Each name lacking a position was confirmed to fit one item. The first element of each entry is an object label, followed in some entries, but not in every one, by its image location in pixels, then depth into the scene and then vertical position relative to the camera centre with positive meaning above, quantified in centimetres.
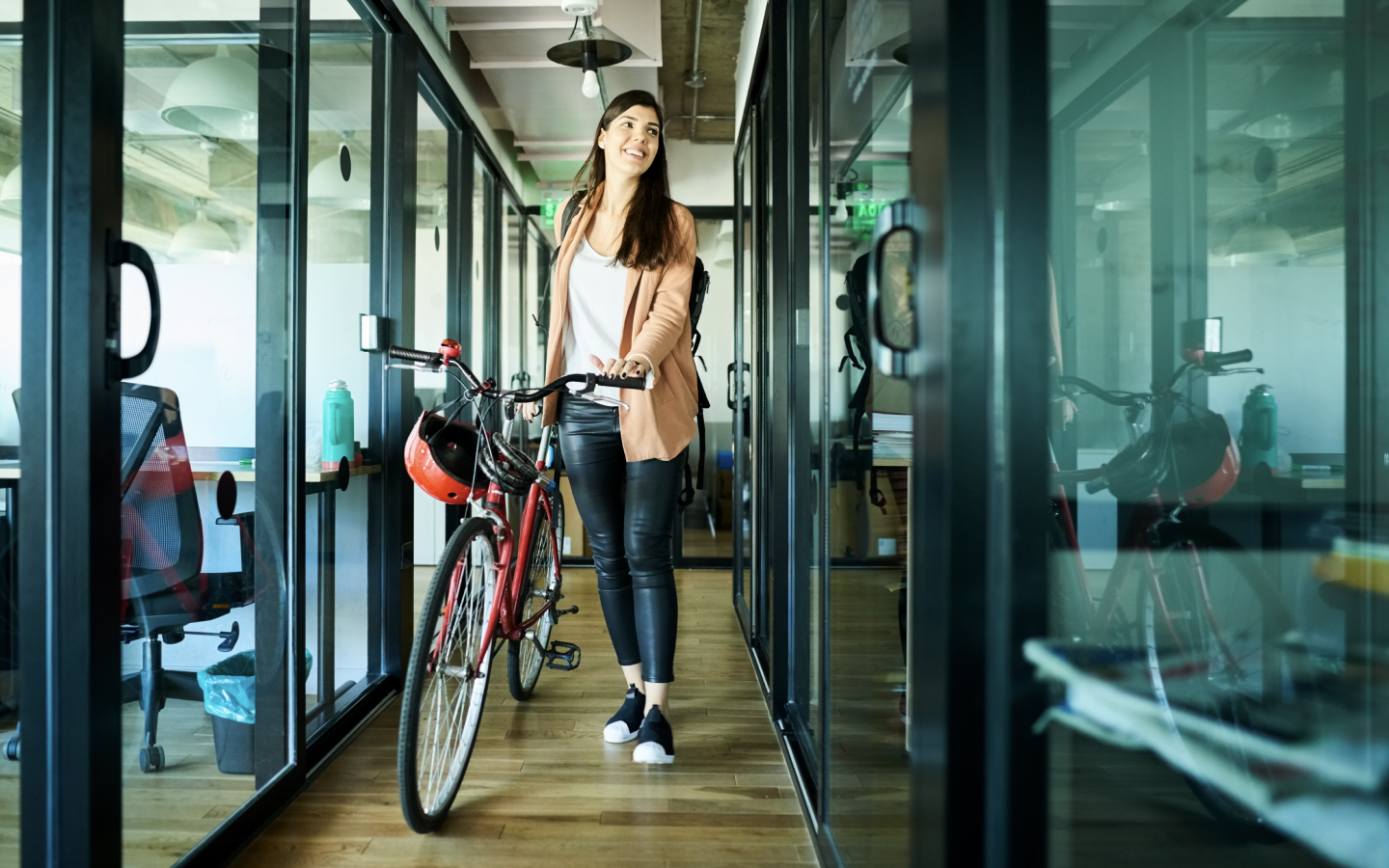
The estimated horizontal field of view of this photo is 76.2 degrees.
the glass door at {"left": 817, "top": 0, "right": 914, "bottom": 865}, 117 -4
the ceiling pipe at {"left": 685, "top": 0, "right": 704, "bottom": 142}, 452 +186
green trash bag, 163 -48
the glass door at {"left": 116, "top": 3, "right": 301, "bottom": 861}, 134 +0
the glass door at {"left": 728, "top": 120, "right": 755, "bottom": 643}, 366 +25
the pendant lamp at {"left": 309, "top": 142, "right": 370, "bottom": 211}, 209 +65
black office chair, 132 -18
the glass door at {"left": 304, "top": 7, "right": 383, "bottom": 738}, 210 +16
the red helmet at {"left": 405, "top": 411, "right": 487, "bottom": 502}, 184 -5
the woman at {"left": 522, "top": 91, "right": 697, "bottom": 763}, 208 +15
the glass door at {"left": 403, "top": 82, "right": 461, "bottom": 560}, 321 +81
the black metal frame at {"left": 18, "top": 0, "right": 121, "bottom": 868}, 111 +2
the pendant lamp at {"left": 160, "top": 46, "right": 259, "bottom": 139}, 147 +60
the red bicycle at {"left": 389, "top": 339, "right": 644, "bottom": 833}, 163 -31
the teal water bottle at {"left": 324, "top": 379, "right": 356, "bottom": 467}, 226 +3
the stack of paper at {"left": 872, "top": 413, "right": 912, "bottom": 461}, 114 +0
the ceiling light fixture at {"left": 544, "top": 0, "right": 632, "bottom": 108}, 363 +161
